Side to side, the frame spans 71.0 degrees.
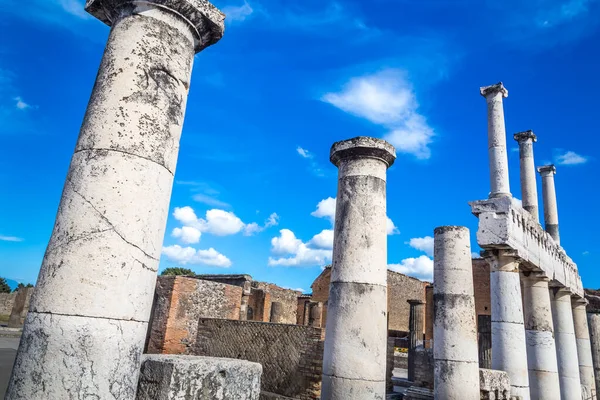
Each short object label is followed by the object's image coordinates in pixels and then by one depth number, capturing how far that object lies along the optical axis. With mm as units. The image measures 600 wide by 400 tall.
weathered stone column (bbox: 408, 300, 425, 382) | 17969
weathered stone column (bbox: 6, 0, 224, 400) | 2078
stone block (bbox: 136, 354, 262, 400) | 2479
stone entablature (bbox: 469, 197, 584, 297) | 8680
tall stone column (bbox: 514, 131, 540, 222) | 11641
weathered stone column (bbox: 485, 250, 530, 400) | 8305
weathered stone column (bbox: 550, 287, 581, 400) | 11477
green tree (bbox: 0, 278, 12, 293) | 40975
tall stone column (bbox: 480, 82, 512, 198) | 9391
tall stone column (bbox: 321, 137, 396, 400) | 4277
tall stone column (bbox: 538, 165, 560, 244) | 13497
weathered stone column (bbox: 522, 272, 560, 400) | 9758
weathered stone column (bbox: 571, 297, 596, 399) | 13257
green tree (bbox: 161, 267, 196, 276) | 45969
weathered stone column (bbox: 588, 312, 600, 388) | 14086
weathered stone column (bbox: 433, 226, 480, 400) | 7398
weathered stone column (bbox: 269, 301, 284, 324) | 22109
